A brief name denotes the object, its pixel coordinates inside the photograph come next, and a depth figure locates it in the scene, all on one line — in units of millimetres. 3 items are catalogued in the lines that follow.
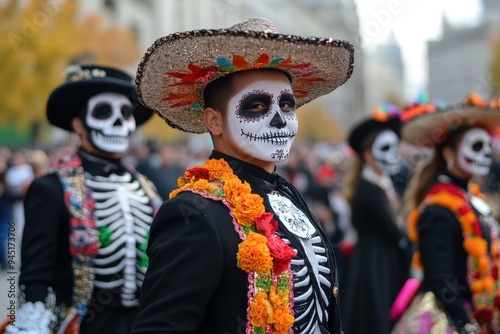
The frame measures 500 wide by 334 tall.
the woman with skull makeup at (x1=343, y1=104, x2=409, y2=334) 7035
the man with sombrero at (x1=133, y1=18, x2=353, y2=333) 2695
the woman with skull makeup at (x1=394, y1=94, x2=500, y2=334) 4801
